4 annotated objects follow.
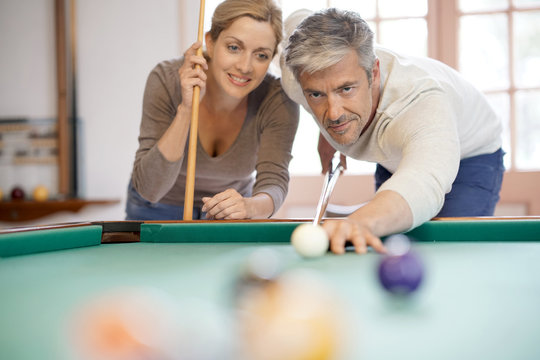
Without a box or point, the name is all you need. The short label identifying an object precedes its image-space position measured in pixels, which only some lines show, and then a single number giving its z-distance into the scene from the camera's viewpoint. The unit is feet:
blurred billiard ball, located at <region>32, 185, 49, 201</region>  13.09
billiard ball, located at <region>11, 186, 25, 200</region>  13.24
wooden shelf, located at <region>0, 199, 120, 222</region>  13.01
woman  6.50
